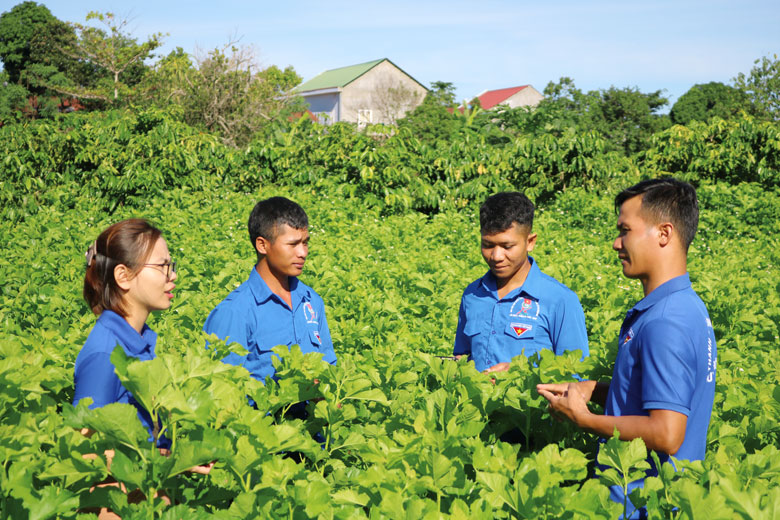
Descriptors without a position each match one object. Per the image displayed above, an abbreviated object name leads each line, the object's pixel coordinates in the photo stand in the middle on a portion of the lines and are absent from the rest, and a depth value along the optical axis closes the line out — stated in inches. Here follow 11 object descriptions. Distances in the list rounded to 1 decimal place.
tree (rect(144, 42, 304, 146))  1000.9
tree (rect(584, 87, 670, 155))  1795.0
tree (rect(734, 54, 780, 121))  1712.6
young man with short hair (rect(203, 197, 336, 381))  124.8
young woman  93.1
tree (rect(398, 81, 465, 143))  1197.6
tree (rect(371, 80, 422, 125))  1909.4
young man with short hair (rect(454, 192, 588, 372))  133.1
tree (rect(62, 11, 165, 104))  1348.4
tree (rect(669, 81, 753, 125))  1956.2
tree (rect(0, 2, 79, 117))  1567.4
